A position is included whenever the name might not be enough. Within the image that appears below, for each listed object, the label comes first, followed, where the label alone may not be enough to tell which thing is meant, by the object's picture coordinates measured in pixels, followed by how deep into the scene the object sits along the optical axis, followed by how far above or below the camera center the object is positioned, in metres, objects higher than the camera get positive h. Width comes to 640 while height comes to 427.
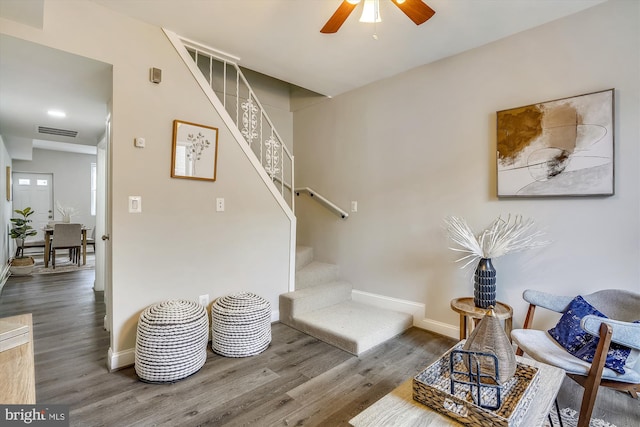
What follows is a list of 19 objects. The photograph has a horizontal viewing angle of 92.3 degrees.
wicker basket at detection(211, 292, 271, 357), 2.50 -0.96
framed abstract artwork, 2.08 +0.48
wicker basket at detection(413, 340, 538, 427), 1.08 -0.72
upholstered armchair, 1.58 -0.76
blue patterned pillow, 1.67 -0.75
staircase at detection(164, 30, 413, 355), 2.68 -0.83
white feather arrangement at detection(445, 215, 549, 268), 2.27 -0.19
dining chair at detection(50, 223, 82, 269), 5.75 -0.52
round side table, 2.19 -0.71
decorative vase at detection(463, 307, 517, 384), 1.27 -0.57
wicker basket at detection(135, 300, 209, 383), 2.11 -0.94
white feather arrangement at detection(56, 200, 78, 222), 6.53 -0.03
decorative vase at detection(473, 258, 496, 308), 2.25 -0.52
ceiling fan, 1.76 +1.21
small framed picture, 2.52 +0.50
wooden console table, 0.84 -0.50
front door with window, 7.50 +0.35
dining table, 5.90 -0.62
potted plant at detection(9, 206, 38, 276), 5.21 -0.89
